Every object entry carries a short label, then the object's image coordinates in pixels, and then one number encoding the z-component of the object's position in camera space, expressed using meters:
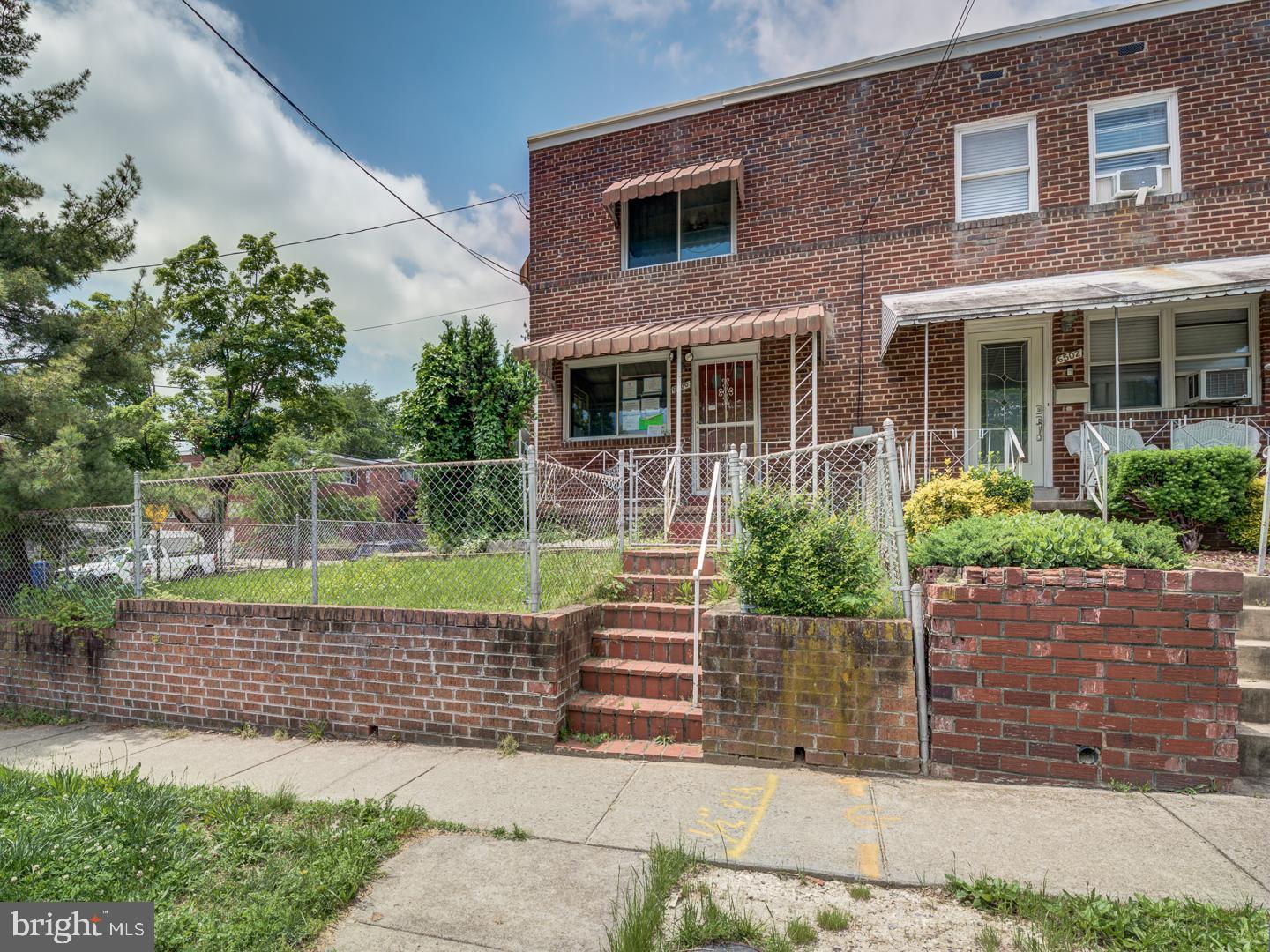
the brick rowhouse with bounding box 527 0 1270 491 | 8.13
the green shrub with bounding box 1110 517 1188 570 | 3.72
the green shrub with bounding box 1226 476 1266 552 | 5.88
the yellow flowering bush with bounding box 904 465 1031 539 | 5.98
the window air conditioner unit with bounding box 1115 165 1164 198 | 8.31
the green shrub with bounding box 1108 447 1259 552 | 5.99
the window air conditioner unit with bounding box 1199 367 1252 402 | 7.91
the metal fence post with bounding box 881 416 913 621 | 4.00
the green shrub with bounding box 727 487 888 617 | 4.07
